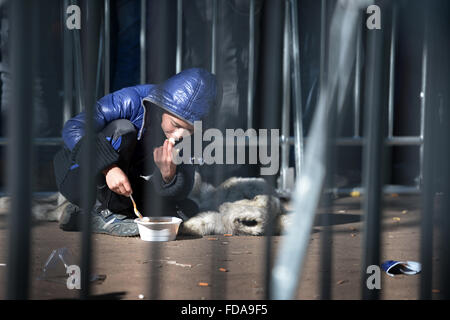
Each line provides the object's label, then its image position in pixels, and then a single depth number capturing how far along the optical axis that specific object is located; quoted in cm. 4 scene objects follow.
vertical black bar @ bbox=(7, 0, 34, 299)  856
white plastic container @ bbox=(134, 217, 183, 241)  1347
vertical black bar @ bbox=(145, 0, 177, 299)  1102
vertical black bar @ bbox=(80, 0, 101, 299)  937
